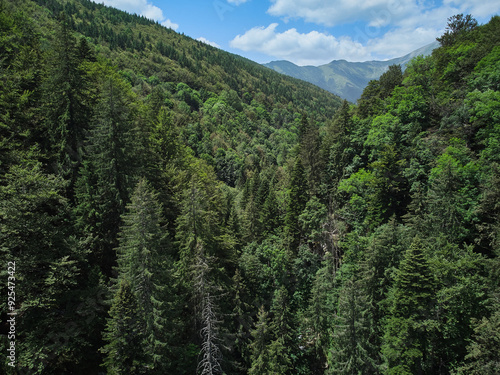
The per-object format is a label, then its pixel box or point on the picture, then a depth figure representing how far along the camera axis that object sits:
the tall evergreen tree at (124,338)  15.64
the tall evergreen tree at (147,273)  17.86
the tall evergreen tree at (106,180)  22.84
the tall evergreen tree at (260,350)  24.16
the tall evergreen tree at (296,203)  38.81
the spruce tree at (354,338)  21.66
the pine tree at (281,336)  24.48
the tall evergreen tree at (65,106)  24.45
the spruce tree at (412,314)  20.14
